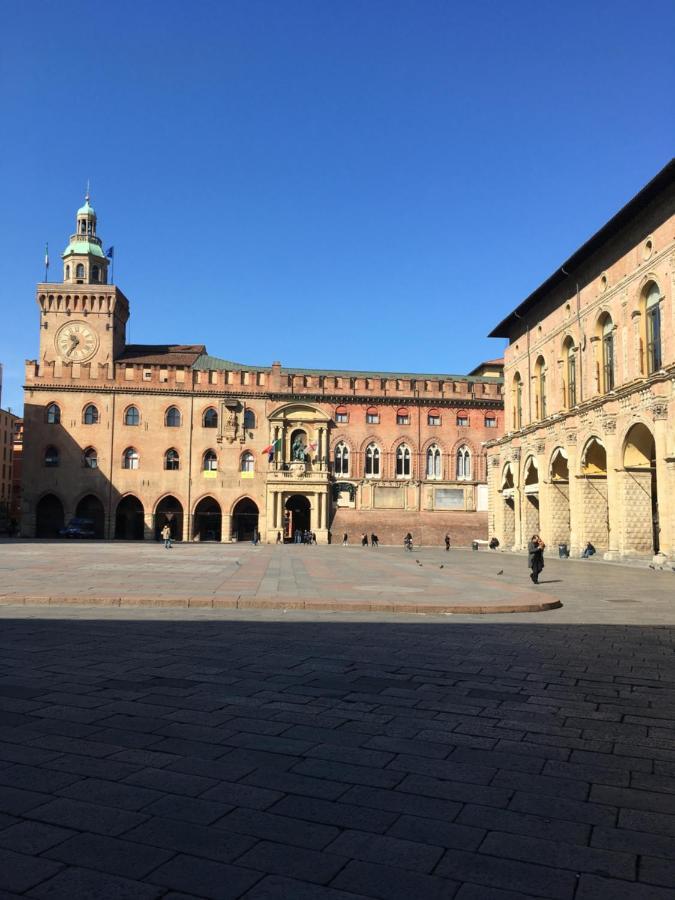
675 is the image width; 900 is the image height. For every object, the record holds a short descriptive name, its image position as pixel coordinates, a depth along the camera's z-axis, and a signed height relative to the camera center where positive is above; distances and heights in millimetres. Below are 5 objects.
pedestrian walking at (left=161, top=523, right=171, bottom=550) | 39547 -1233
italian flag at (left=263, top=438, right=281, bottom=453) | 60500 +5472
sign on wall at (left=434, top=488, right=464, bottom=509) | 63188 +1412
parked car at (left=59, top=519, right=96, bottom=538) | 57000 -1132
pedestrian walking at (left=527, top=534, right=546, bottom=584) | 20516 -1168
